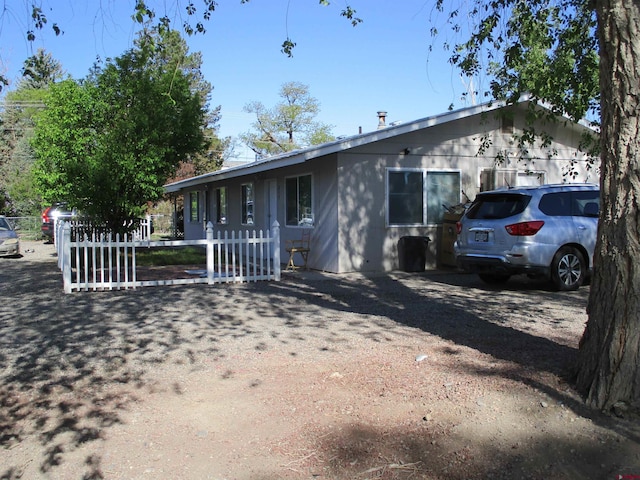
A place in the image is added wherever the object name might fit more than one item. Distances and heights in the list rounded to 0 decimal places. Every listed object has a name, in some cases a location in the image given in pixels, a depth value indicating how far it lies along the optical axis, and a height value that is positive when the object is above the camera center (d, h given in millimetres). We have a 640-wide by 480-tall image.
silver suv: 9383 -148
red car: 26744 +303
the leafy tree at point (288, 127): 53781 +9444
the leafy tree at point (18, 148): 42031 +6536
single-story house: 12594 +1152
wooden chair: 13422 -542
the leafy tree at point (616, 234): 3887 -70
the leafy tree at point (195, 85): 7398 +4428
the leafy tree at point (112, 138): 13422 +2156
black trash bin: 12758 -637
